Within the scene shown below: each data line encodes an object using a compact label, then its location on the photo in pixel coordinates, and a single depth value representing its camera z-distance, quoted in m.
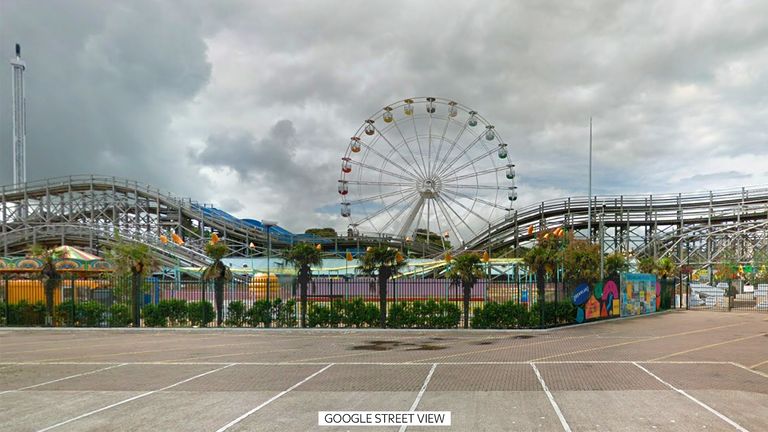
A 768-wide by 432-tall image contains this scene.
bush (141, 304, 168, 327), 27.38
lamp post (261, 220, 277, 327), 26.77
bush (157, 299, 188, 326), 27.33
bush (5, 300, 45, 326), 28.69
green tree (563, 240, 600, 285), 28.79
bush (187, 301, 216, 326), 27.17
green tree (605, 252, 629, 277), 34.72
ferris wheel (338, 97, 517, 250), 57.19
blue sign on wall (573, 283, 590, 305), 27.38
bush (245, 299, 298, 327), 26.72
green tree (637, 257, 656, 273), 49.72
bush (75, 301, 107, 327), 27.83
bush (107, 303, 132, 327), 27.72
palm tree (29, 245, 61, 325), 28.39
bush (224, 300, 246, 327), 26.94
